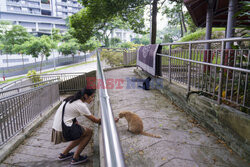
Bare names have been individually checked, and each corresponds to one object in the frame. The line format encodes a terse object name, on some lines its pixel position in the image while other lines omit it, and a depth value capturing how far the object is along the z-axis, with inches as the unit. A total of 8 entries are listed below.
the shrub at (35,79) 588.8
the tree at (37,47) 1192.8
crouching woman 123.1
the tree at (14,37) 1296.8
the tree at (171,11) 696.2
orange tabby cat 122.3
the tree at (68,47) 1715.1
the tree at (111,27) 1627.3
